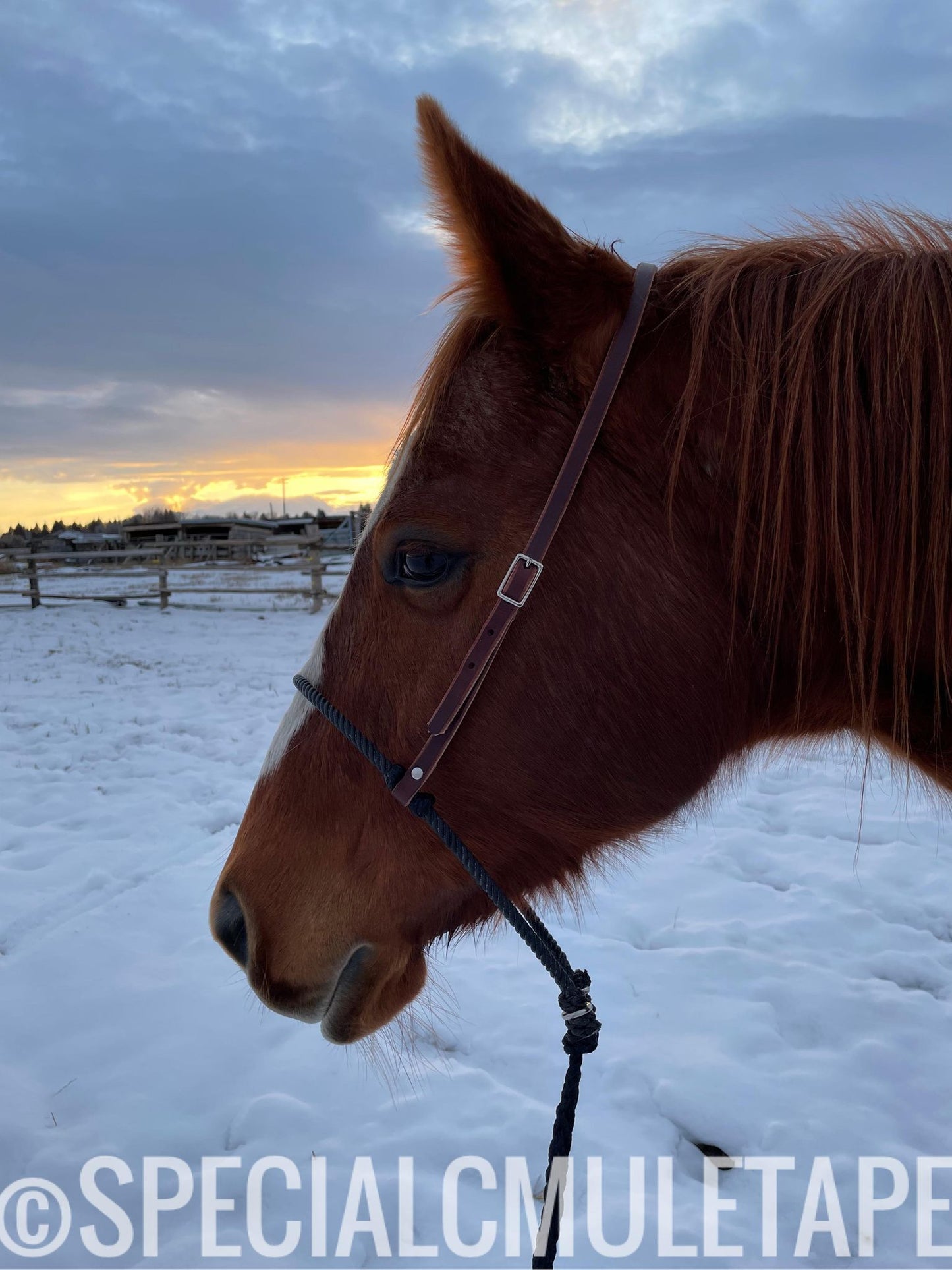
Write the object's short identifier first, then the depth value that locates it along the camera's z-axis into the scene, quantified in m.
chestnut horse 1.13
